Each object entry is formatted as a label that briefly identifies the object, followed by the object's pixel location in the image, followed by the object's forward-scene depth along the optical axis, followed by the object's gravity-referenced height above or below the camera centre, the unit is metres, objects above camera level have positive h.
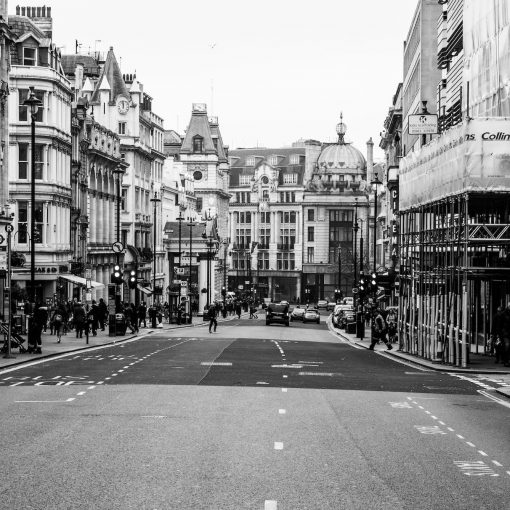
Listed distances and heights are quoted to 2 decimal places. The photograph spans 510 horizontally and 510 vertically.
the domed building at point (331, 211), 190.00 +11.58
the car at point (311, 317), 103.94 -3.21
